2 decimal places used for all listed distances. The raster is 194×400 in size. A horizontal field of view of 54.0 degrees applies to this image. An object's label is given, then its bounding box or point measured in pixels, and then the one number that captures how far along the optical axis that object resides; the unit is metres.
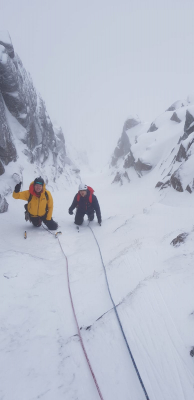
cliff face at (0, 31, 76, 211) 14.70
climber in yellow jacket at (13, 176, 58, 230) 6.42
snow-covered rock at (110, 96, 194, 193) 11.79
